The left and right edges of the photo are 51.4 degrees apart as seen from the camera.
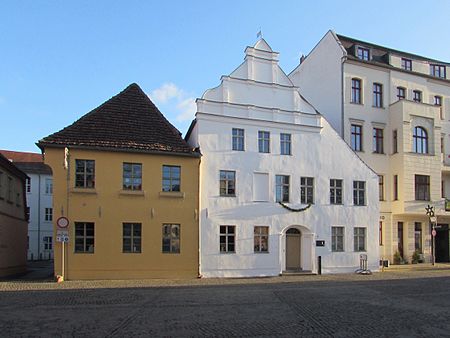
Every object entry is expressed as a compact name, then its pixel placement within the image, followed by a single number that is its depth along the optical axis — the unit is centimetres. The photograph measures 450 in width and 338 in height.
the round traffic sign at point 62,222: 2062
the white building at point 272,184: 2442
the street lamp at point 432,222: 3174
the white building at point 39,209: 5272
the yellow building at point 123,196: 2183
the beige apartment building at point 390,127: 3216
